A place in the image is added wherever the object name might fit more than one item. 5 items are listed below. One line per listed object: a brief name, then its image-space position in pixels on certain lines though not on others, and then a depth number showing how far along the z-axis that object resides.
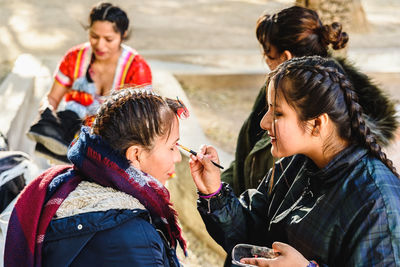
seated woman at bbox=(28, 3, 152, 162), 3.52
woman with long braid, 1.59
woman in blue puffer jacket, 1.53
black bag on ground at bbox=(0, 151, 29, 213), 2.48
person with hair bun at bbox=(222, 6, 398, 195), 2.33
